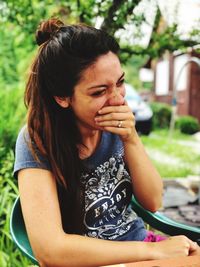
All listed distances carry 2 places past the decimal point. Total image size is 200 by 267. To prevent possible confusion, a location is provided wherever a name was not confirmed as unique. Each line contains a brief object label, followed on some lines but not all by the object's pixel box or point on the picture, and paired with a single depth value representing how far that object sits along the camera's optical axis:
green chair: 1.75
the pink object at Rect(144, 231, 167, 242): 1.78
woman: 1.37
